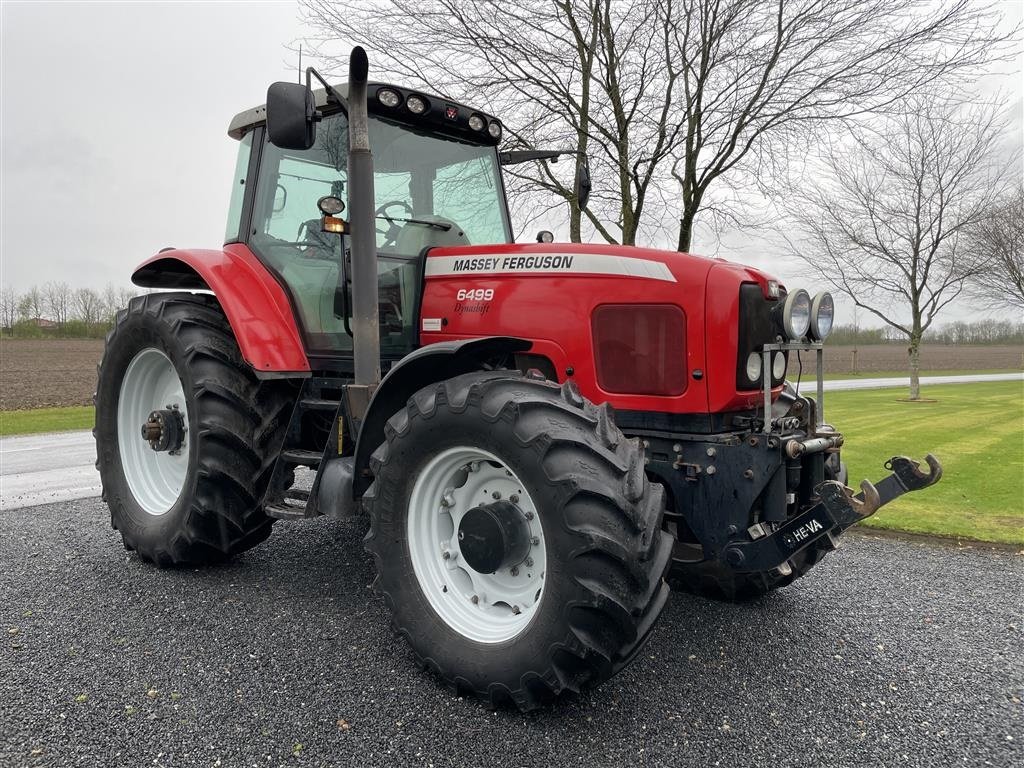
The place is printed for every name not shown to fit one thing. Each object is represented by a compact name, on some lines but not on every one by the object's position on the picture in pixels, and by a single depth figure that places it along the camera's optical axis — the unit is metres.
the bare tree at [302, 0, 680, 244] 8.98
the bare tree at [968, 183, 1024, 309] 15.88
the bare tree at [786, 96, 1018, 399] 14.23
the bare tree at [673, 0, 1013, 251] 8.30
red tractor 2.54
